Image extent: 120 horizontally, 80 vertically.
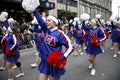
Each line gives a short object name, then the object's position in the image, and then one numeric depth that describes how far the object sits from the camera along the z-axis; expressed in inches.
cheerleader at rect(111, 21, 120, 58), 184.4
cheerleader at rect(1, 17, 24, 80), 110.5
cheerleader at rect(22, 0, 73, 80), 79.3
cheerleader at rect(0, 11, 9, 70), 130.7
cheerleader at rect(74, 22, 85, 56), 192.6
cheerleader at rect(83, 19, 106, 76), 125.1
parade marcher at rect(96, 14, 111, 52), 216.1
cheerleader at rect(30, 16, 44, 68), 133.5
